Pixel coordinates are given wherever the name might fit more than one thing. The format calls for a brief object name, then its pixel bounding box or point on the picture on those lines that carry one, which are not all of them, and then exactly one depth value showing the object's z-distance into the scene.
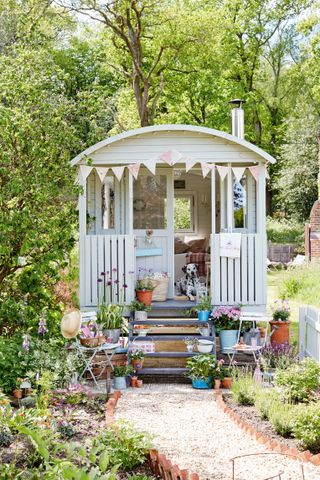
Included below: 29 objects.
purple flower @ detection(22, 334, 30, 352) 8.35
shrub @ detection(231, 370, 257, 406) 7.85
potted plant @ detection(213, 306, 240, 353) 10.25
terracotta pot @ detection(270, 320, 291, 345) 10.41
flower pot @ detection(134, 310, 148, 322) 10.67
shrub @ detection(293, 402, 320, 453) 6.00
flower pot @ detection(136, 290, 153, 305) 10.96
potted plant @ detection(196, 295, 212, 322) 10.62
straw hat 8.40
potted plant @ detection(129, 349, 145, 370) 9.68
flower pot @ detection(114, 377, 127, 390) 9.27
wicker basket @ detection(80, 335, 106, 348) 9.30
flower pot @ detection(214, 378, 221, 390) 9.06
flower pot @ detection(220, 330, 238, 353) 10.23
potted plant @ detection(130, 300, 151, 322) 10.68
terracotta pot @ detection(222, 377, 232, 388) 9.22
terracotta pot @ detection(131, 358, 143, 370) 9.68
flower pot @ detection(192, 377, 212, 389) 9.24
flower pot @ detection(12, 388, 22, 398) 7.95
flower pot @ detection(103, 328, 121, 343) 10.14
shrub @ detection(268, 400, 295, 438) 6.46
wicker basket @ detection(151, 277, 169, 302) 11.39
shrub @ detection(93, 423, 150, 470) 5.34
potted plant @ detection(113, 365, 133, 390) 9.28
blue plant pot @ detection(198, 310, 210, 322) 10.62
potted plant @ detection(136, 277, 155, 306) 10.97
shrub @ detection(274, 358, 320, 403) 7.31
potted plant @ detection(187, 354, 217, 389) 9.25
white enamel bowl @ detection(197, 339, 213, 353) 9.83
